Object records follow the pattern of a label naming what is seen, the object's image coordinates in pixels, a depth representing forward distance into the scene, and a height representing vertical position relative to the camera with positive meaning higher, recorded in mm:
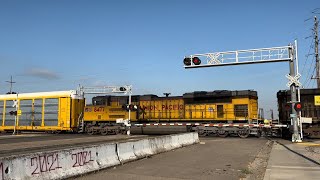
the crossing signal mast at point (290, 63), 21922 +3335
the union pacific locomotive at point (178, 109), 28250 +46
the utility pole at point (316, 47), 38500 +7842
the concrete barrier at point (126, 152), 10906 -1472
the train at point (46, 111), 32750 -199
